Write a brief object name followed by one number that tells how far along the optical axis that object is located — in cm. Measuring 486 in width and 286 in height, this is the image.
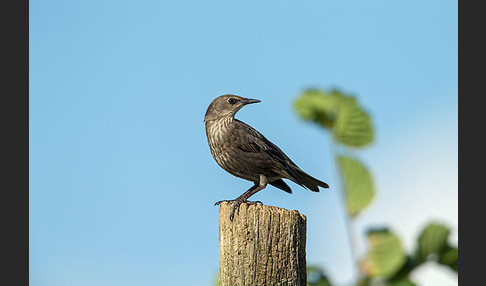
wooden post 1286
